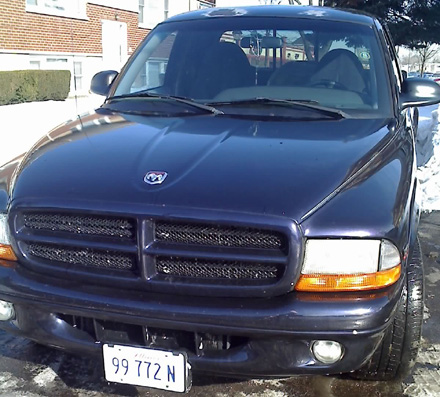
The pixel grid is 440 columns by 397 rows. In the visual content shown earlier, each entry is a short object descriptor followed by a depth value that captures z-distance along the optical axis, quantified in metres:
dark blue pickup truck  2.12
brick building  15.23
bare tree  31.83
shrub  13.53
